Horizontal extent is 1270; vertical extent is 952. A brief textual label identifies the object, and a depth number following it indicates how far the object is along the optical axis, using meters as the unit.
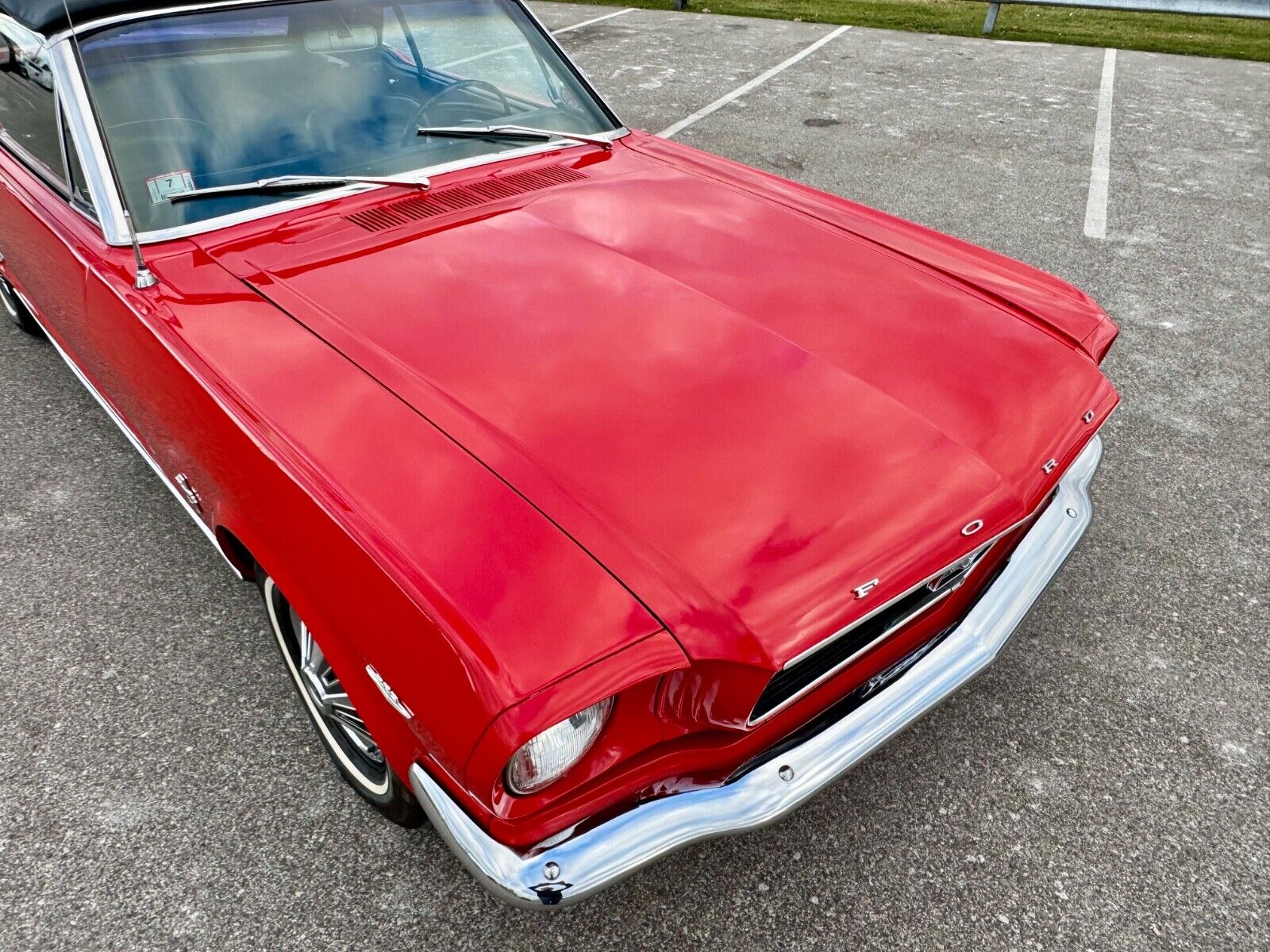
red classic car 1.48
